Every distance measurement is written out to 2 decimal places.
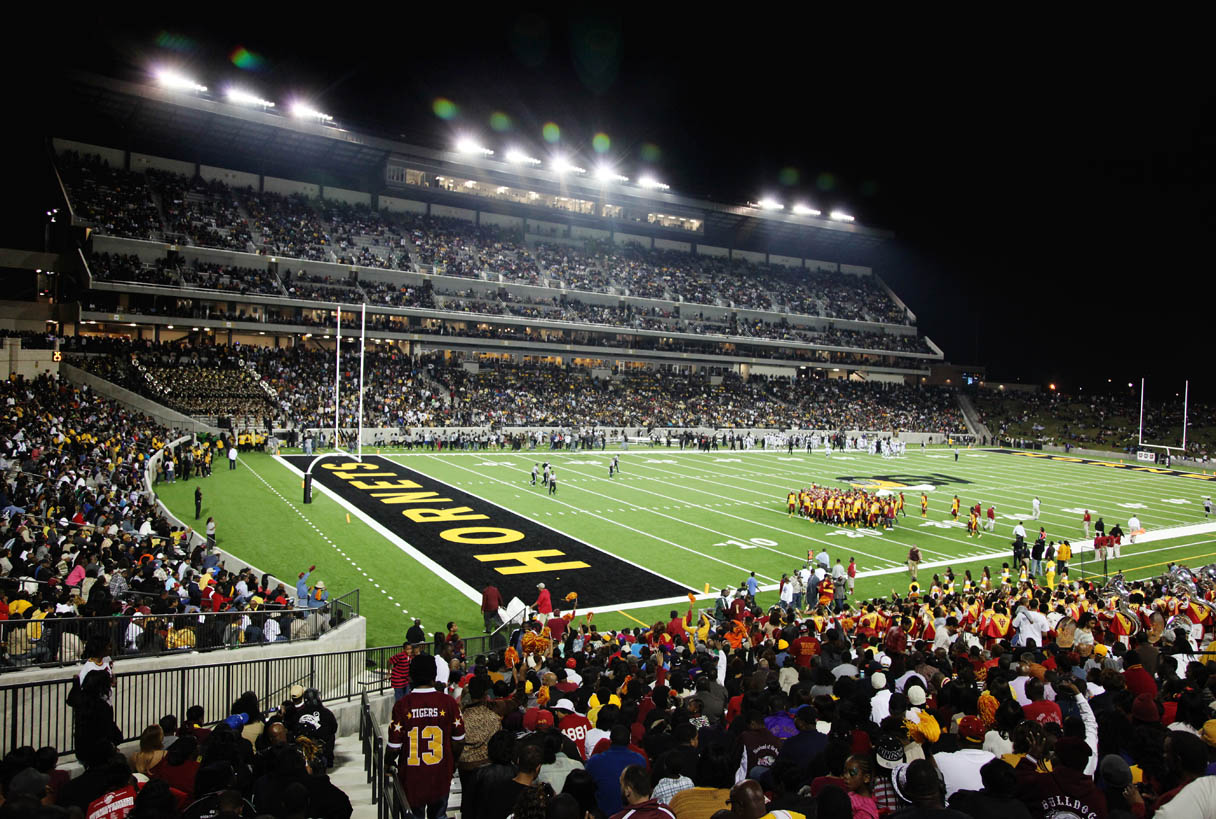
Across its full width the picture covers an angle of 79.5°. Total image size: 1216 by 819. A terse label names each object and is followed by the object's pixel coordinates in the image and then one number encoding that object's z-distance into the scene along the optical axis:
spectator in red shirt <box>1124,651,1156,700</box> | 6.43
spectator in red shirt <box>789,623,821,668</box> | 9.09
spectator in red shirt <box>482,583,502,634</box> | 14.44
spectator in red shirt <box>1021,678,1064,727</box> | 5.48
